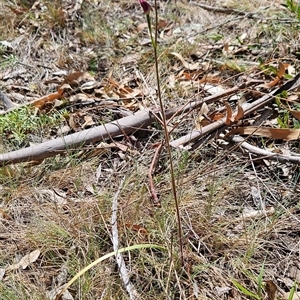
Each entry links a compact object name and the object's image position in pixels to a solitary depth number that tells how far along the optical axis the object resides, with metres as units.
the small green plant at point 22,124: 2.11
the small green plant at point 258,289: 1.32
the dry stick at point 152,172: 1.64
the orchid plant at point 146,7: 1.01
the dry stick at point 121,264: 1.40
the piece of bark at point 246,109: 1.92
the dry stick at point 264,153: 1.73
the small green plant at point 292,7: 2.16
